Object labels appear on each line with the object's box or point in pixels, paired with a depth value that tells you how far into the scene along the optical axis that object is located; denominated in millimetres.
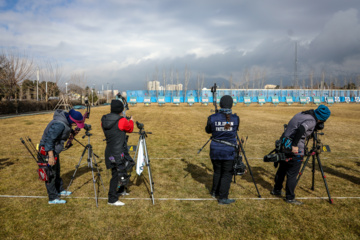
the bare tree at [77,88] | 57144
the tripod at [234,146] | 4766
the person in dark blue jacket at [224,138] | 4742
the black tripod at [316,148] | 5175
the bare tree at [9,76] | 27938
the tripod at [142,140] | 4993
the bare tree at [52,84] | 44347
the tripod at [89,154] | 5289
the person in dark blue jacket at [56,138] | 4648
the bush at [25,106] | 26356
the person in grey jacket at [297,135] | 4664
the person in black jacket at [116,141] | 4660
